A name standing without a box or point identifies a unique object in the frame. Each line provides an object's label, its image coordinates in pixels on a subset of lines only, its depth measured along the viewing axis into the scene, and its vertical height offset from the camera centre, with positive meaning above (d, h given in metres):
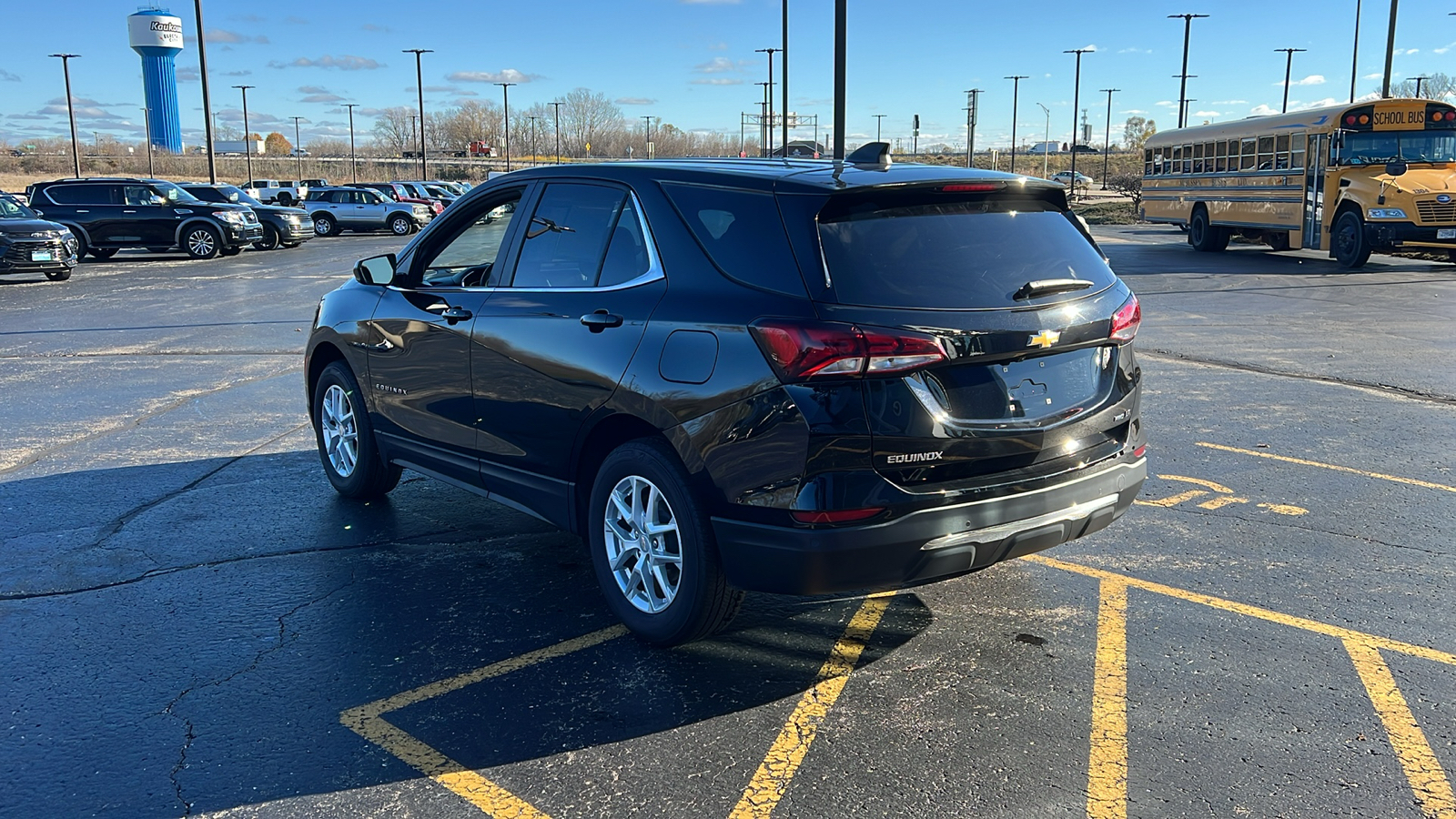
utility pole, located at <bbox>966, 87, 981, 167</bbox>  39.33 +2.89
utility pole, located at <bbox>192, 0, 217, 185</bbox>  36.06 +3.25
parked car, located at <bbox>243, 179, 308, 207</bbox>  43.88 +0.18
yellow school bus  19.72 +0.30
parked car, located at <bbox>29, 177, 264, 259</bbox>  25.81 -0.46
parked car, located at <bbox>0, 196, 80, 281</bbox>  20.41 -0.87
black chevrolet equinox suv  3.55 -0.61
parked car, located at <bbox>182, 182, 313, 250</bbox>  30.25 -0.58
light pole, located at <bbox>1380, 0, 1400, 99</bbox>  34.94 +4.50
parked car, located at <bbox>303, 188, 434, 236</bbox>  39.25 -0.52
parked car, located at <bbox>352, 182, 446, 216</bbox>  40.27 +0.04
